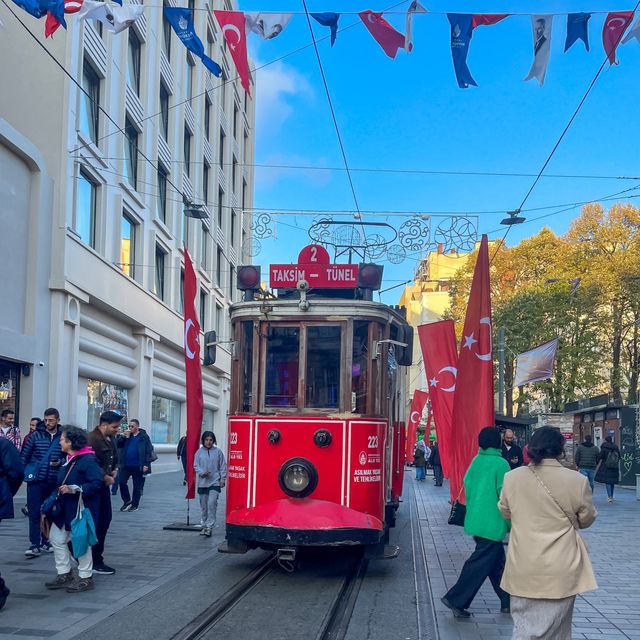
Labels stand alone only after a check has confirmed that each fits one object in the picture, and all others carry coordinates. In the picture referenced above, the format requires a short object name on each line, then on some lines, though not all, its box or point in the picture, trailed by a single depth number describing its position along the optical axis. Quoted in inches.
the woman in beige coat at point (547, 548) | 169.6
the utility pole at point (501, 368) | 1095.3
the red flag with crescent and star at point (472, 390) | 338.0
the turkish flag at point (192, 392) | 436.1
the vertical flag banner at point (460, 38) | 375.9
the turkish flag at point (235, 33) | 381.7
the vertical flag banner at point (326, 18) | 369.4
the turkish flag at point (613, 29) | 364.8
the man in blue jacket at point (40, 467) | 335.9
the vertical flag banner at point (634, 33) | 352.8
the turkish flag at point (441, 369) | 420.8
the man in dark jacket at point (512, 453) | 476.4
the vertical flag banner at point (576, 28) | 374.6
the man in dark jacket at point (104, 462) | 326.6
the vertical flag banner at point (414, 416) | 979.9
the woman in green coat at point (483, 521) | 252.5
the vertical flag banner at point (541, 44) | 378.6
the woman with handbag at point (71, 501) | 287.0
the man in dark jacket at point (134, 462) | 553.6
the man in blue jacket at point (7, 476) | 261.9
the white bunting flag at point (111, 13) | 343.6
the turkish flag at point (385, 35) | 378.3
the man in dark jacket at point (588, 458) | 733.9
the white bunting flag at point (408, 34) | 375.6
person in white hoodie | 446.3
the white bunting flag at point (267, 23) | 381.4
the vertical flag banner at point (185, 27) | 382.6
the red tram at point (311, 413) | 318.7
